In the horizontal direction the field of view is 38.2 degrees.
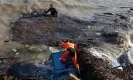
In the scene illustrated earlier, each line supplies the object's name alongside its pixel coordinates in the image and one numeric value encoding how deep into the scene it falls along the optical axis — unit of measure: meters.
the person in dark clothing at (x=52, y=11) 10.23
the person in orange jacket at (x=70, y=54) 6.19
